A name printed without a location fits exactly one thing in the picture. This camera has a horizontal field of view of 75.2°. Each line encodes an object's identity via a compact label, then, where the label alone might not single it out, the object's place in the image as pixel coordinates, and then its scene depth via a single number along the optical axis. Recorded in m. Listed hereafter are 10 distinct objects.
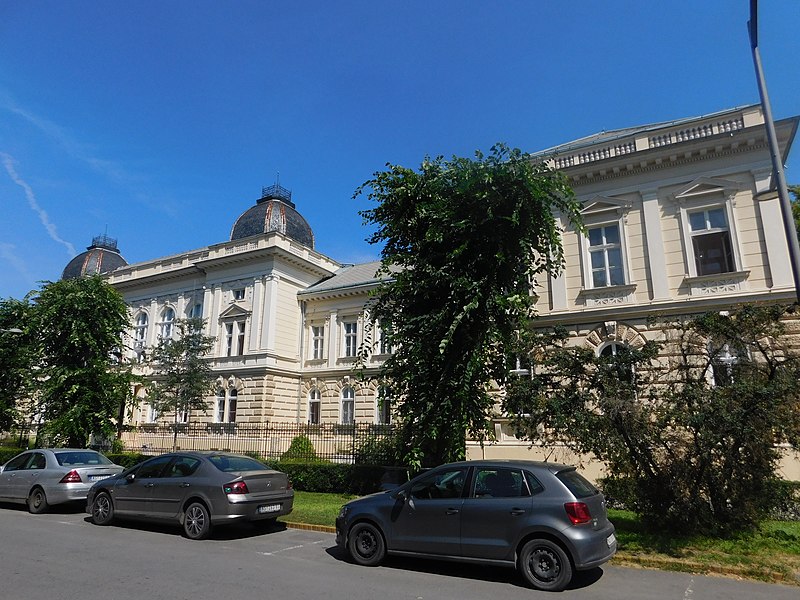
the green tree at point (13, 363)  25.98
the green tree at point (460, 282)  12.81
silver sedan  13.04
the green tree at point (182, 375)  27.50
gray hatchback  6.83
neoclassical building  16.69
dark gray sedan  9.91
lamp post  8.06
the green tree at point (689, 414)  8.83
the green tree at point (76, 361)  21.62
